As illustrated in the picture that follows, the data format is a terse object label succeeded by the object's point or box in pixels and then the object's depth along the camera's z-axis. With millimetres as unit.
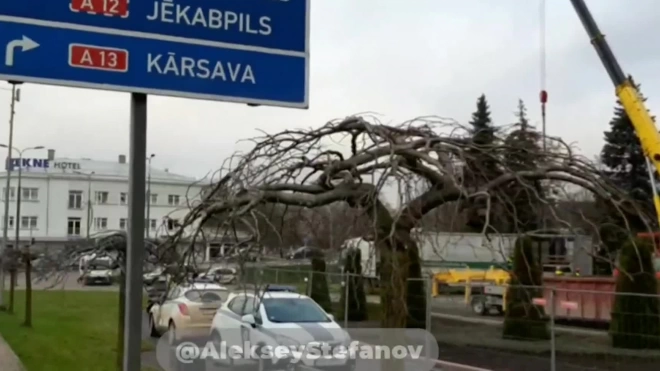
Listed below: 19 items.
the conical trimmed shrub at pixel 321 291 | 18734
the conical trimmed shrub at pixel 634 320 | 12242
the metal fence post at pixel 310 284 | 18344
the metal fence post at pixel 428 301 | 13094
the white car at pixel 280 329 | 11156
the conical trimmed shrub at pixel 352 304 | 14255
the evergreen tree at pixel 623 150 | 43750
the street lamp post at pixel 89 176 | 72331
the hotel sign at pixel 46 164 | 67494
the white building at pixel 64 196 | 72312
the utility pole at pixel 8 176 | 26984
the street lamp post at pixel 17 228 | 25122
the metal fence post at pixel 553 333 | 11688
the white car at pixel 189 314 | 16656
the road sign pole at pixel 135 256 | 3613
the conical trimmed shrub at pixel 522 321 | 14477
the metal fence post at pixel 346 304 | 14769
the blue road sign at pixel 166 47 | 3580
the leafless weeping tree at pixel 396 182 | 5086
